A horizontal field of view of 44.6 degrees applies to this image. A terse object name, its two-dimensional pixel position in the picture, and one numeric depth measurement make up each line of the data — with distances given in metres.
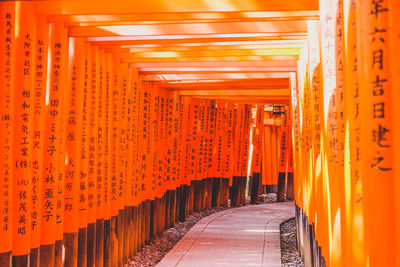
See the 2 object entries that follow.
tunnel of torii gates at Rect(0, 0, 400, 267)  1.97
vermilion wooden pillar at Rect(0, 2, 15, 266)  3.80
